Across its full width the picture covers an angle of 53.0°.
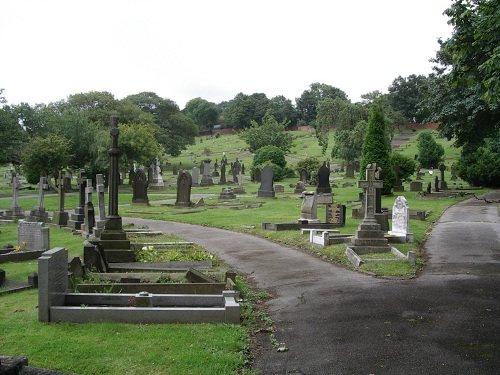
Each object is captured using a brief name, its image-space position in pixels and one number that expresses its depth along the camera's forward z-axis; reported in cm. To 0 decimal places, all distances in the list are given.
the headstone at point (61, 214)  2061
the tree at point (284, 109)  12298
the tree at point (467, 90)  947
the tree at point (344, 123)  5197
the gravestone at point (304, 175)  4416
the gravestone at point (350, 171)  4891
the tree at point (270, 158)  5090
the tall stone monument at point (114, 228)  1220
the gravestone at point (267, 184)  3192
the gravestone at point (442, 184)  3597
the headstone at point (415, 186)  3606
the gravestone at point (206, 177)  4626
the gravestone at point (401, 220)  1427
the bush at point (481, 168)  3734
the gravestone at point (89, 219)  1717
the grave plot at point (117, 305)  701
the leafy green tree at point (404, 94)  9688
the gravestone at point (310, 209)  1838
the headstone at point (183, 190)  2834
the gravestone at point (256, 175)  4891
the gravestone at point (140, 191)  2975
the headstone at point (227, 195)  3172
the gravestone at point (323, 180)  2884
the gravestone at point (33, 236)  1365
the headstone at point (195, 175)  4734
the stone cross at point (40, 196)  2216
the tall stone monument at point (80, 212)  1936
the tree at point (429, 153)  6209
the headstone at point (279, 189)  3659
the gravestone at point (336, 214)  1803
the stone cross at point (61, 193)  2073
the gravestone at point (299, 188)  3544
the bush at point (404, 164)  3668
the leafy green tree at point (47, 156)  3428
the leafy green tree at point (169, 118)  7225
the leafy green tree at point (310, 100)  12850
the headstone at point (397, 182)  3434
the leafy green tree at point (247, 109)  11975
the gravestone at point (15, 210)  2350
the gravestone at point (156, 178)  4652
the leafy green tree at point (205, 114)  13788
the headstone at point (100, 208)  1641
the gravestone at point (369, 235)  1284
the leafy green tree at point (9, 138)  4025
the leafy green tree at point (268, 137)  6494
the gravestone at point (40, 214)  2191
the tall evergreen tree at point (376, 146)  2941
